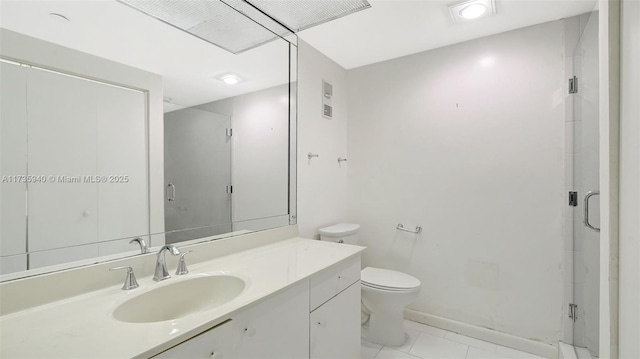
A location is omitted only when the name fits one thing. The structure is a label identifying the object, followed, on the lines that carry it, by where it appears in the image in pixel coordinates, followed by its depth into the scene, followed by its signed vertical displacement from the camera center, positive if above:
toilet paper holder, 2.32 -0.44
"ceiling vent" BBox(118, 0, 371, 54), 1.36 +0.93
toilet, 1.90 -0.85
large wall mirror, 0.93 +0.20
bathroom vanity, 0.73 -0.43
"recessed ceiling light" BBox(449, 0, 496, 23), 1.67 +1.04
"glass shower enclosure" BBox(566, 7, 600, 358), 1.41 -0.04
